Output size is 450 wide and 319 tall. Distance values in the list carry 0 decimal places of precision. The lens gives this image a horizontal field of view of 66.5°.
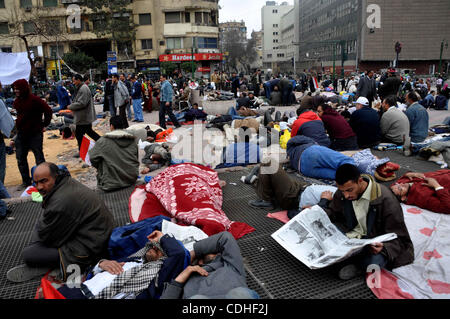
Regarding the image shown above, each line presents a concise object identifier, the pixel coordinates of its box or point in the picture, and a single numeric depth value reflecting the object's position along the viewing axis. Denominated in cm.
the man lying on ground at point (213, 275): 255
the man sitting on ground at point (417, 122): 748
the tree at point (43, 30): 1711
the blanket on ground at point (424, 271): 283
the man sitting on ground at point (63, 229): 308
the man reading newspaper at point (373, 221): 300
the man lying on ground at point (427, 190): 402
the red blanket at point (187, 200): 396
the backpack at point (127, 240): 338
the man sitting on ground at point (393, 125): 740
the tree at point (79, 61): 3475
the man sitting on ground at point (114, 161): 572
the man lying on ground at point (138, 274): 272
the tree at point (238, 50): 7825
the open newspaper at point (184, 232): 348
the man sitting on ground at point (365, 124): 727
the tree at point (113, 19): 3844
